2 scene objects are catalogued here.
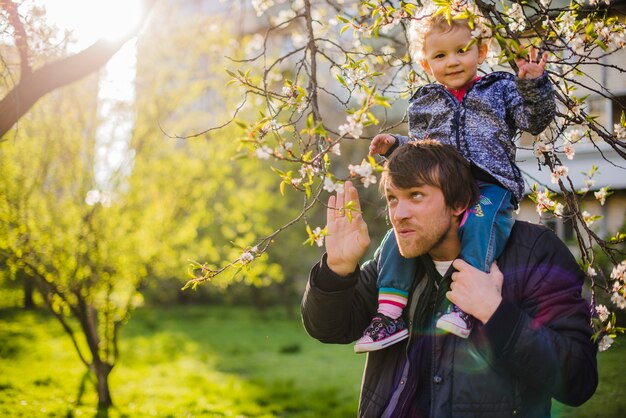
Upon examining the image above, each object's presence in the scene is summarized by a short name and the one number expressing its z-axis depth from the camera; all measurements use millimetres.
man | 1895
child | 2156
